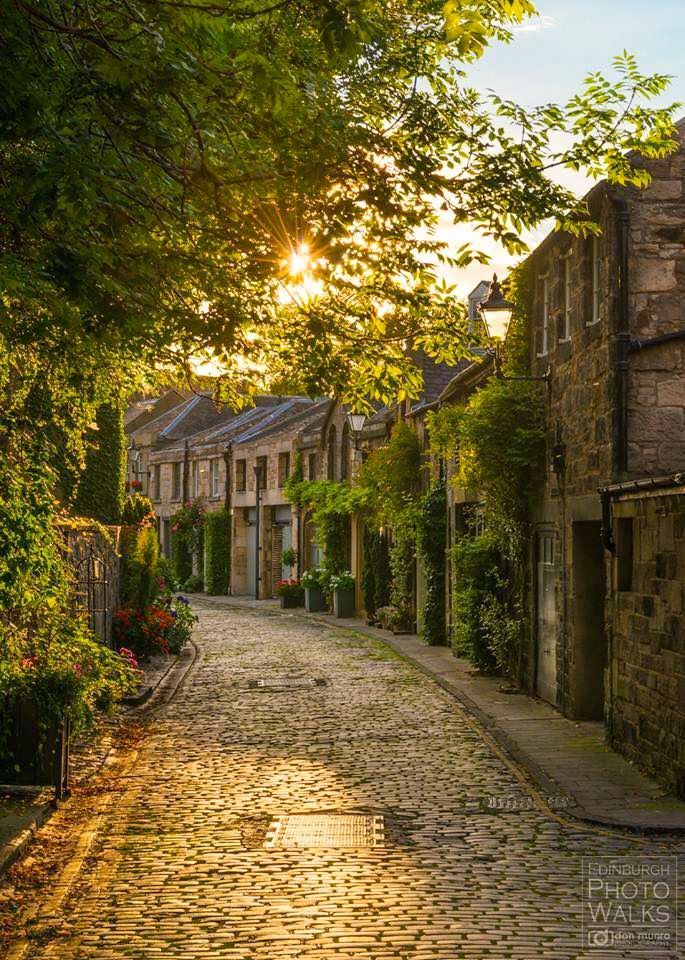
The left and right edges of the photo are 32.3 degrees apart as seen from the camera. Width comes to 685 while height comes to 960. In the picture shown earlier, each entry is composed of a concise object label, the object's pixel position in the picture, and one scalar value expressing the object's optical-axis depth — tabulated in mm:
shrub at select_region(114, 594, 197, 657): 19984
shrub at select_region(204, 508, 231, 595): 49031
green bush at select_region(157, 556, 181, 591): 26778
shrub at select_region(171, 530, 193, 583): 52406
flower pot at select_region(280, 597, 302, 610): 39250
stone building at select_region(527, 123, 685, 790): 11016
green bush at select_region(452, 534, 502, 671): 19031
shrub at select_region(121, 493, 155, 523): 23297
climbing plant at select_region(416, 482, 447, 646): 24750
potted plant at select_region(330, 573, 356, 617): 34688
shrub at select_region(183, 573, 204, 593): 51062
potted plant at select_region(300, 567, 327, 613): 36906
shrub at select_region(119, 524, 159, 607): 21125
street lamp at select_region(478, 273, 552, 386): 15820
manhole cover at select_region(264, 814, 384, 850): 8469
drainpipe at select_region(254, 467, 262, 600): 47031
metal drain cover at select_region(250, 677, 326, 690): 17844
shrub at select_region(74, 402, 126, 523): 23031
